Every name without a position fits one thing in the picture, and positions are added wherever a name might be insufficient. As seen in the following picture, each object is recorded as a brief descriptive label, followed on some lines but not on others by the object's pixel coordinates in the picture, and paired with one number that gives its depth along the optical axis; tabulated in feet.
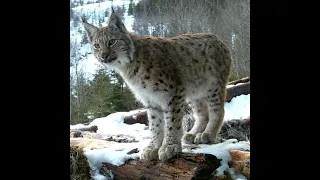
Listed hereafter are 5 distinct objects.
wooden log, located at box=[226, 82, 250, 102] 30.12
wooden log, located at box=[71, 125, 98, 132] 26.84
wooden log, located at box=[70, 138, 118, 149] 18.34
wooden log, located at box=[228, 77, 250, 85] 32.18
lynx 15.34
